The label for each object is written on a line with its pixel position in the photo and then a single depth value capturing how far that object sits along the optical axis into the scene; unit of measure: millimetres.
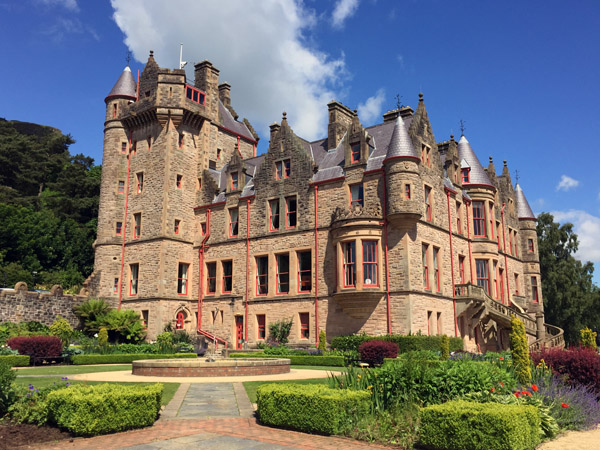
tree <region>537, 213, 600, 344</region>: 52719
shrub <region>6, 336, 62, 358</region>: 25578
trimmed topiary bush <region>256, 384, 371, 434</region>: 10609
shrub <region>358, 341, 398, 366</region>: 24438
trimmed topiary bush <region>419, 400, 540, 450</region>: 8547
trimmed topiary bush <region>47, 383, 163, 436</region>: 10242
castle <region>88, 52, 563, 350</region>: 30781
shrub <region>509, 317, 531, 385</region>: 13461
